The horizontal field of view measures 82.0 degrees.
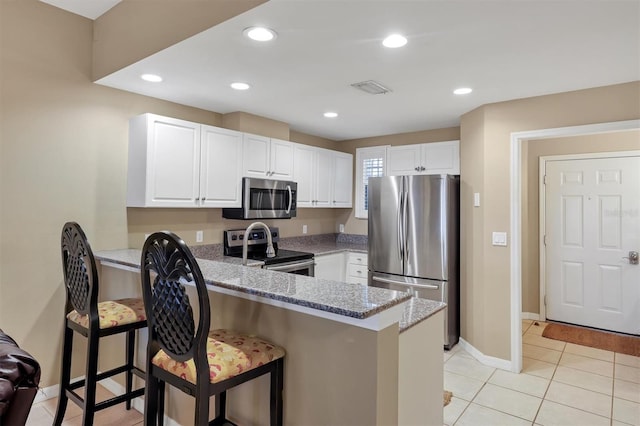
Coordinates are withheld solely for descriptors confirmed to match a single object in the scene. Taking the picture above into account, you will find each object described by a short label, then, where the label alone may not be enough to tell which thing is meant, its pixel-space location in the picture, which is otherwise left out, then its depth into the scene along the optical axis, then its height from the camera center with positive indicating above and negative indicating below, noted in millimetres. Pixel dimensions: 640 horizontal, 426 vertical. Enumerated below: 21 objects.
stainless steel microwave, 3768 +220
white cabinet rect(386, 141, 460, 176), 4266 +782
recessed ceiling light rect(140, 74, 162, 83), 2793 +1094
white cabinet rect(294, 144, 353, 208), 4508 +582
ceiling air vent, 2873 +1086
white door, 4168 -206
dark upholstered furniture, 916 -428
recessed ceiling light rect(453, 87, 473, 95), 2975 +1090
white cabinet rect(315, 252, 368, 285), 4431 -570
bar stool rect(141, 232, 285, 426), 1391 -549
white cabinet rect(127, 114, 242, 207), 3033 +494
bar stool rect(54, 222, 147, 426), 1935 -566
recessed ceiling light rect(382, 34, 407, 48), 2093 +1053
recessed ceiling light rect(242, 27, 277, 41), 2035 +1056
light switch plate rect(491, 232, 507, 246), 3309 -141
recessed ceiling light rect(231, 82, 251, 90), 2953 +1094
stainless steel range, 3674 -345
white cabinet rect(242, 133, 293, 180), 3797 +685
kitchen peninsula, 1380 -525
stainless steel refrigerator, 3688 -179
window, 5047 +732
